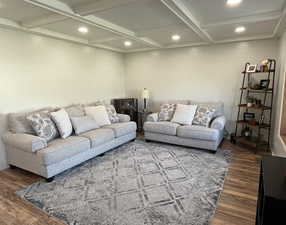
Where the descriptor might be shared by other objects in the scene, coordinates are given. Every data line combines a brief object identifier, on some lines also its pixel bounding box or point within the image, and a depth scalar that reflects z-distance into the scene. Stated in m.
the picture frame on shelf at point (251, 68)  3.83
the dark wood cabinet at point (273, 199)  1.03
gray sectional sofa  2.66
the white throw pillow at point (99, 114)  3.96
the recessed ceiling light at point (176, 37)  3.80
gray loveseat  3.67
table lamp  5.17
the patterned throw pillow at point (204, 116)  4.00
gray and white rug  2.00
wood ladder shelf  3.77
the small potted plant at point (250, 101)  3.91
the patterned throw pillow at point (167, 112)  4.48
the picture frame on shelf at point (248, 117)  4.07
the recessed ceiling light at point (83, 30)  3.25
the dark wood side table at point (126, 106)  5.19
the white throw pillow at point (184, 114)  4.15
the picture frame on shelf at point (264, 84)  3.70
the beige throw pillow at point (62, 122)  3.22
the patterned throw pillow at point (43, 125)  2.99
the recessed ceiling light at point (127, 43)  4.38
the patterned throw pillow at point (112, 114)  4.32
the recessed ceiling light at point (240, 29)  3.32
